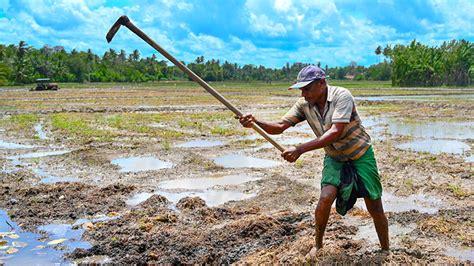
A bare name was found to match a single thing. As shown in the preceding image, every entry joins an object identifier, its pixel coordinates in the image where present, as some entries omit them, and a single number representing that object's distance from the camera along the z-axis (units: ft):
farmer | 13.23
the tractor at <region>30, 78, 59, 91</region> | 166.81
